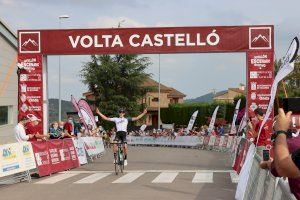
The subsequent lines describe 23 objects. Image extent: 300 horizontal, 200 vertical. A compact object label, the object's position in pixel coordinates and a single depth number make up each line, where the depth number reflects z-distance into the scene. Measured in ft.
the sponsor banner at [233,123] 97.29
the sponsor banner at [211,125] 115.03
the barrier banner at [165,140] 134.82
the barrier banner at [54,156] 52.59
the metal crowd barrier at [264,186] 16.59
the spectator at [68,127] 71.46
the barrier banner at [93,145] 75.87
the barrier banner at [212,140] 116.24
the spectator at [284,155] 12.42
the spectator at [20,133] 52.34
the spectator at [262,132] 42.94
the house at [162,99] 373.77
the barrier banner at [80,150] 66.95
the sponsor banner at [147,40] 65.16
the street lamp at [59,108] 129.08
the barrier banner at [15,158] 45.32
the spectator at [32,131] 56.24
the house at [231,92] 581.12
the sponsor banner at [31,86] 67.67
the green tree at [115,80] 238.27
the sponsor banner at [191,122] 134.41
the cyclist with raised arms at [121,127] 57.36
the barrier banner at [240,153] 48.34
